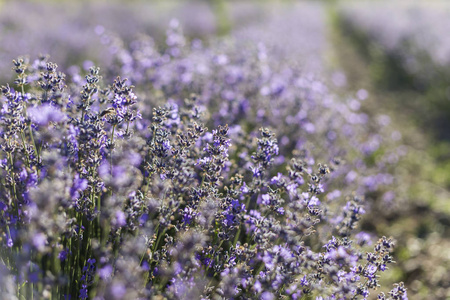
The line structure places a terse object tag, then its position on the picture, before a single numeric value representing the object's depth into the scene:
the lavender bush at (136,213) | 1.17
